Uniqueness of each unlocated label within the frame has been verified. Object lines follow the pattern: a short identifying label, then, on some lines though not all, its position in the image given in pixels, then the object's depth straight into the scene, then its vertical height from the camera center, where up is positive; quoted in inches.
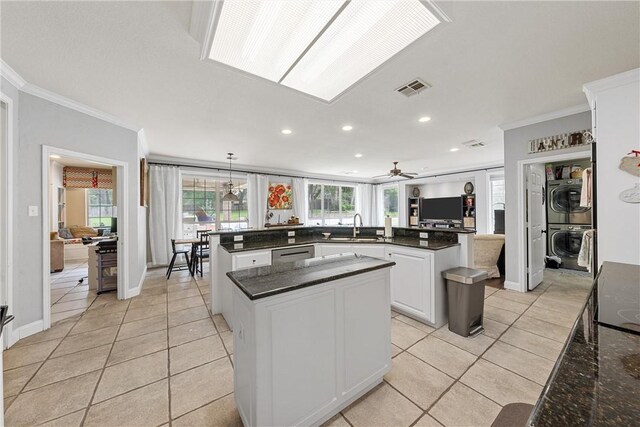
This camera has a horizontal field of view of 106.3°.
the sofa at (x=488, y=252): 159.6 -26.8
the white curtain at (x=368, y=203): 372.8 +15.2
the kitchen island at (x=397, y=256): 99.6 -19.2
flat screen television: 299.9 +5.2
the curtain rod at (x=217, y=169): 213.1 +46.2
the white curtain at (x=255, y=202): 260.8 +13.1
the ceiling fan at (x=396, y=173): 219.6 +37.1
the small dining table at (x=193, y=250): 179.2 -28.4
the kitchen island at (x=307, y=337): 46.8 -27.7
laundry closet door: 142.3 -8.5
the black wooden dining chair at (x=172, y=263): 175.8 -36.6
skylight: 57.2 +49.8
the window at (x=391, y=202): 373.0 +17.8
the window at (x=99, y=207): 284.8 +9.7
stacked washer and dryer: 179.3 -6.2
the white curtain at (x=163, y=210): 209.2 +4.1
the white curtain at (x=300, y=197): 295.4 +20.3
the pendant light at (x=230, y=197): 204.4 +14.6
